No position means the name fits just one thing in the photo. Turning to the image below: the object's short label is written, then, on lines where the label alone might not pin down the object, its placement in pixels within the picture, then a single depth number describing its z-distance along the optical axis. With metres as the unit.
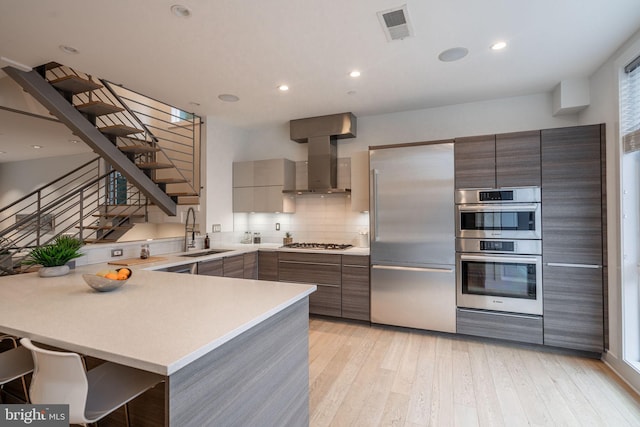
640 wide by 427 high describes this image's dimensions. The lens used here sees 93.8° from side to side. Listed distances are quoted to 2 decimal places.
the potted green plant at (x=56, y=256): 2.19
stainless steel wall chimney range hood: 4.05
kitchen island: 1.00
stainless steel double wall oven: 2.96
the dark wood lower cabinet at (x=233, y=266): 3.65
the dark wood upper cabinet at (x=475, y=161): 3.12
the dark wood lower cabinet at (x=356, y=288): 3.61
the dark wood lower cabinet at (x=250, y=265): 3.97
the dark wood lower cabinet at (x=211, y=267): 3.32
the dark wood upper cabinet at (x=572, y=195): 2.76
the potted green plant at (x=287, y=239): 4.46
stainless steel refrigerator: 3.25
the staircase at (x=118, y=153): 2.93
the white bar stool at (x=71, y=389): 1.00
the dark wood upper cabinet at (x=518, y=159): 2.96
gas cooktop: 4.07
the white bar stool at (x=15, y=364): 1.34
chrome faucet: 3.82
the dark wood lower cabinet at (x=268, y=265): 4.08
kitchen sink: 3.58
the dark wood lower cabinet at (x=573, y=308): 2.75
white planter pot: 2.16
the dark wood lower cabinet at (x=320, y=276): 3.75
